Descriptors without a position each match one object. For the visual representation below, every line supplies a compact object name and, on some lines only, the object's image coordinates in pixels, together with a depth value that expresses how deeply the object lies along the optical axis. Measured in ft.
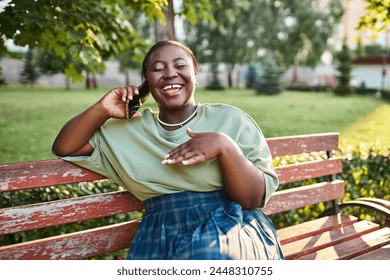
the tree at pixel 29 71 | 131.69
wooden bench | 6.45
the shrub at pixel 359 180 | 12.27
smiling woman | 6.20
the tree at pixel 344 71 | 93.56
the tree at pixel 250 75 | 131.64
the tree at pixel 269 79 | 91.76
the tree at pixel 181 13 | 14.62
